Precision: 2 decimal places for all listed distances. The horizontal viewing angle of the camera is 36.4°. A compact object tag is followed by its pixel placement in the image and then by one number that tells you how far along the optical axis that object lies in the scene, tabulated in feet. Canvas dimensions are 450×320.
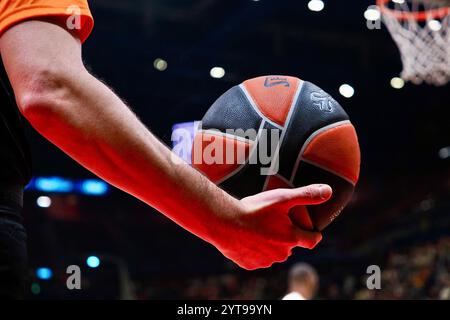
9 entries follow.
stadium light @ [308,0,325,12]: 30.48
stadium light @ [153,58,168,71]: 31.32
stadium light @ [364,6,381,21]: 28.04
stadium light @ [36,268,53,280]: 33.04
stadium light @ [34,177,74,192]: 37.60
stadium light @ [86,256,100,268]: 37.85
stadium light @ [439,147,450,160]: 43.46
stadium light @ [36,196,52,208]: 38.40
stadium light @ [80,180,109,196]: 40.09
